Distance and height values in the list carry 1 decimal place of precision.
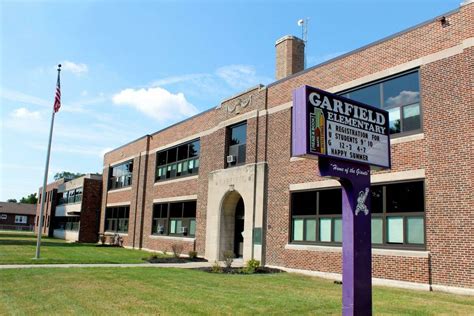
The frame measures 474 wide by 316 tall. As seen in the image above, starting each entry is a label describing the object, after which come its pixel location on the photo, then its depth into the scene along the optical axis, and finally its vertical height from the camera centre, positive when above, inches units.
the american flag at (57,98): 819.8 +229.3
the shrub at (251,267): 649.6 -56.5
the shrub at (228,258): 687.7 -48.1
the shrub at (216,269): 643.6 -60.3
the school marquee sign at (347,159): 295.3 +50.9
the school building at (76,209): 1595.7 +52.2
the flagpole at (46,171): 775.7 +89.2
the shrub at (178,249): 887.4 -49.5
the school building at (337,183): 506.9 +89.3
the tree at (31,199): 4980.3 +244.1
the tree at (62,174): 5216.5 +575.8
